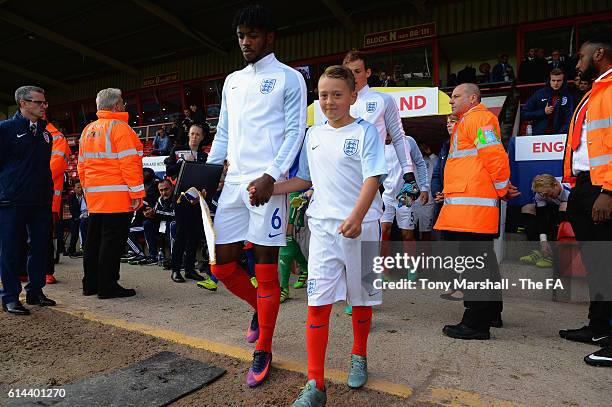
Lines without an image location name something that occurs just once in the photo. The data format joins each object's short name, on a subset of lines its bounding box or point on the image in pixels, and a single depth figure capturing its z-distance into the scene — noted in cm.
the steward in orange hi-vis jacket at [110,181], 447
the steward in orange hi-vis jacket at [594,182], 269
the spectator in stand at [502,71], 1168
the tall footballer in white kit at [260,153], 249
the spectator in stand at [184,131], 1323
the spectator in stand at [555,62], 988
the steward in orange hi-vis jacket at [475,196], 314
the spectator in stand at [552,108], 670
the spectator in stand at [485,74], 1285
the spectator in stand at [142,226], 703
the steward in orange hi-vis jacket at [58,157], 531
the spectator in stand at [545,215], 478
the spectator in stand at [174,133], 1397
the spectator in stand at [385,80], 1184
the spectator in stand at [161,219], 655
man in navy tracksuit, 381
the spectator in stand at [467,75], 1237
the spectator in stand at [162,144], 1300
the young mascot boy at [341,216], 214
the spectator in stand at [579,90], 619
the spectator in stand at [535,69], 1007
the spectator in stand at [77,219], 807
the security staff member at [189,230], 548
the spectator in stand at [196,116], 1350
